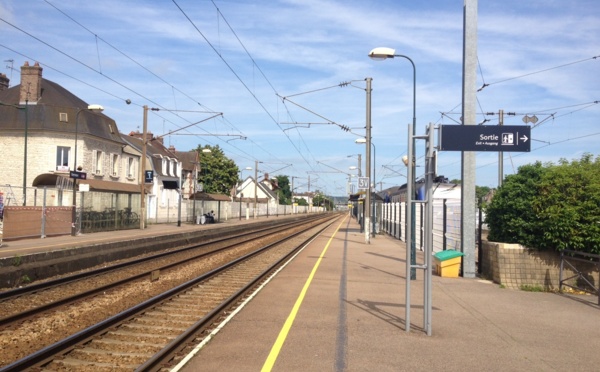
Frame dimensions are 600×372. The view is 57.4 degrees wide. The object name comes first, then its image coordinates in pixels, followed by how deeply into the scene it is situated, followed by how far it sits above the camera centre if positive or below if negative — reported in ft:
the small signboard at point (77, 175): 90.15 +4.82
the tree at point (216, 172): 286.87 +18.01
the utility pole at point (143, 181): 121.18 +5.26
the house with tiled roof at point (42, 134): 138.72 +17.70
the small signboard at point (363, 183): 92.94 +4.14
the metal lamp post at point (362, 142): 111.65 +6.09
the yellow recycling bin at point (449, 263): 46.80 -4.69
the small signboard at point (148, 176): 148.90 +7.79
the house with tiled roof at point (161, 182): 173.06 +8.28
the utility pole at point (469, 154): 46.85 +4.67
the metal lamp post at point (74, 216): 96.48 -2.20
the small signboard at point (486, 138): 32.90 +4.39
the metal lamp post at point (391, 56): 47.09 +15.26
